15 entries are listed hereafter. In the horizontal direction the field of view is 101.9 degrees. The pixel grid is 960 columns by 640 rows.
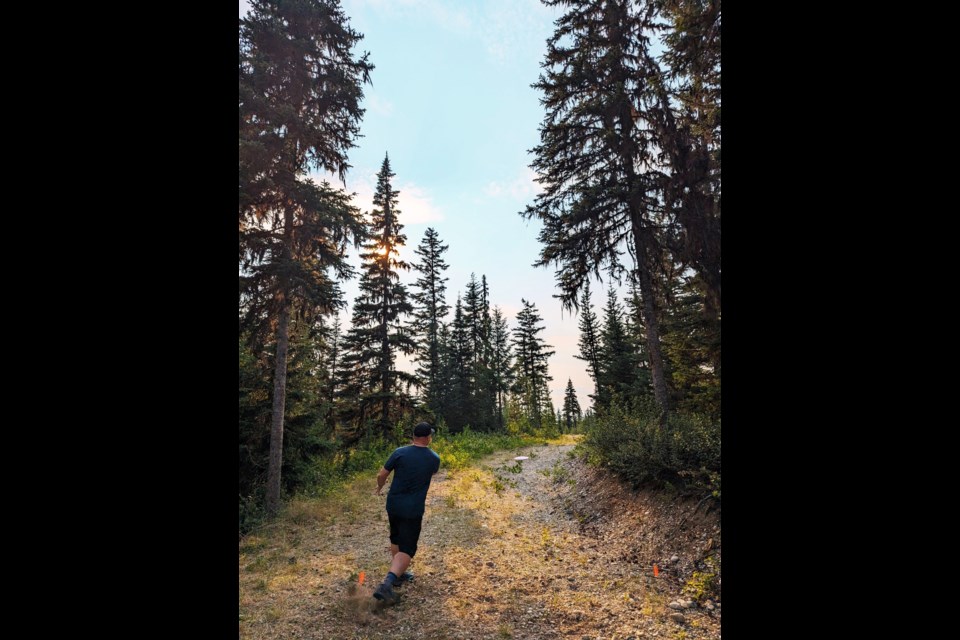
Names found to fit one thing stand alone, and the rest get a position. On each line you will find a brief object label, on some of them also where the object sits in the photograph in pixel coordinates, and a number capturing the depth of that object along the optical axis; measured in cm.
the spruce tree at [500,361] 3996
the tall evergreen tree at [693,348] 1071
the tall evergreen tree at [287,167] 1015
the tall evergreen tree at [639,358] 2170
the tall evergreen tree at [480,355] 3222
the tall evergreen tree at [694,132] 773
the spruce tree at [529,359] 4647
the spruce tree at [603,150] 1187
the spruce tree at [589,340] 3775
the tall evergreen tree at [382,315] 2041
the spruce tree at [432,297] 3366
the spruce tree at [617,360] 2658
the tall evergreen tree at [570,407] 5559
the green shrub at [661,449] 733
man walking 574
